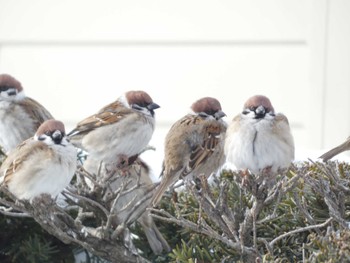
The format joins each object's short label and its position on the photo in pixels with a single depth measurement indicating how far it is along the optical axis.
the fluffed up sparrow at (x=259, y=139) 6.63
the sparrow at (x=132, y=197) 6.36
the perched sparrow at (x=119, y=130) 7.29
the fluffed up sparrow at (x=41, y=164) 6.39
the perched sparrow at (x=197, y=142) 7.04
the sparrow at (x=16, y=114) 7.83
